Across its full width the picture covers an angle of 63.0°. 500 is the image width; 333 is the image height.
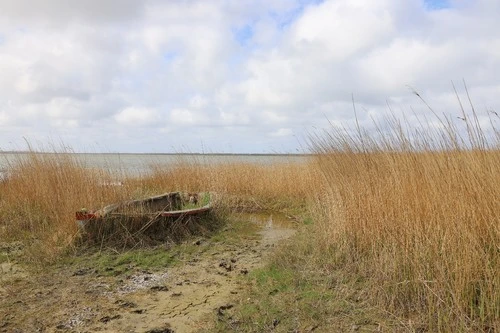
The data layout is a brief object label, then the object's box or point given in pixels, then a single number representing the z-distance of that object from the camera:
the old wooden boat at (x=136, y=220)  5.29
